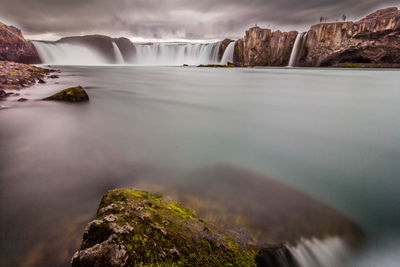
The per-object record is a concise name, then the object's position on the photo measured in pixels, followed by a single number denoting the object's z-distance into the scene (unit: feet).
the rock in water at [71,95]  29.35
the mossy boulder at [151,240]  4.13
